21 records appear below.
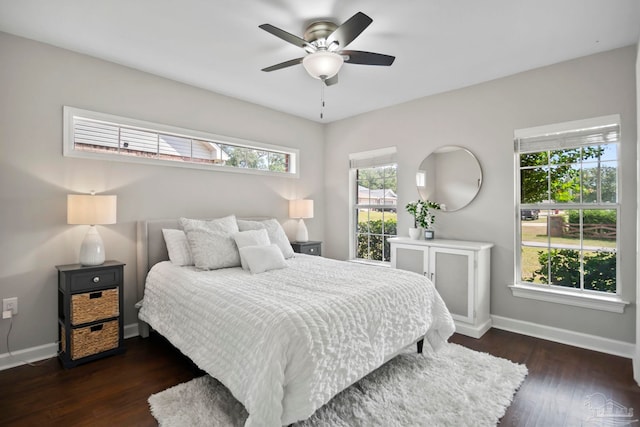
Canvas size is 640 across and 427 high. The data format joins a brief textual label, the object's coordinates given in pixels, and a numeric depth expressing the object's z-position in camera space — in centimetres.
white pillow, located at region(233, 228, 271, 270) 317
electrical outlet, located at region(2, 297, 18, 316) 263
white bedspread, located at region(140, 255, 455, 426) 164
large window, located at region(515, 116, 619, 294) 297
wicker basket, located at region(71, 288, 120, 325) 262
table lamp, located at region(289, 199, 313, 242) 461
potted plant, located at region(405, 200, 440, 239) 395
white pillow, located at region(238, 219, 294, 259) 366
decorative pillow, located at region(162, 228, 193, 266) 308
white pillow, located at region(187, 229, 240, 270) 297
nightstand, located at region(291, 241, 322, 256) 443
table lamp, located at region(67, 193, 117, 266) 266
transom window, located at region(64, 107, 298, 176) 302
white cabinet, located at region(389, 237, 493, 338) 329
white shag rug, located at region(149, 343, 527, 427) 192
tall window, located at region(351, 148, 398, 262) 461
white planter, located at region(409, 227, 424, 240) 396
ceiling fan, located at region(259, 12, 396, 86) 222
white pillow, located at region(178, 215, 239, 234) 326
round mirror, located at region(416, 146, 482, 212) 373
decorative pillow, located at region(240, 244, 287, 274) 288
